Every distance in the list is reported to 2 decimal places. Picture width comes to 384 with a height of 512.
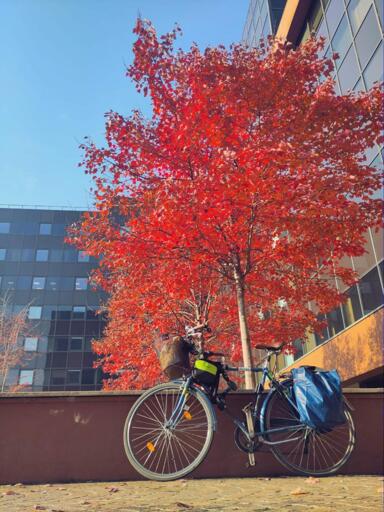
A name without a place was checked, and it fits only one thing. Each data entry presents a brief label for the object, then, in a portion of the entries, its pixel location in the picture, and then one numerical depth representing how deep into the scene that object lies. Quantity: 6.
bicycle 4.16
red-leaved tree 7.27
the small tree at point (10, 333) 36.25
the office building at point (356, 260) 13.16
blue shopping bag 4.03
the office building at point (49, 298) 44.28
